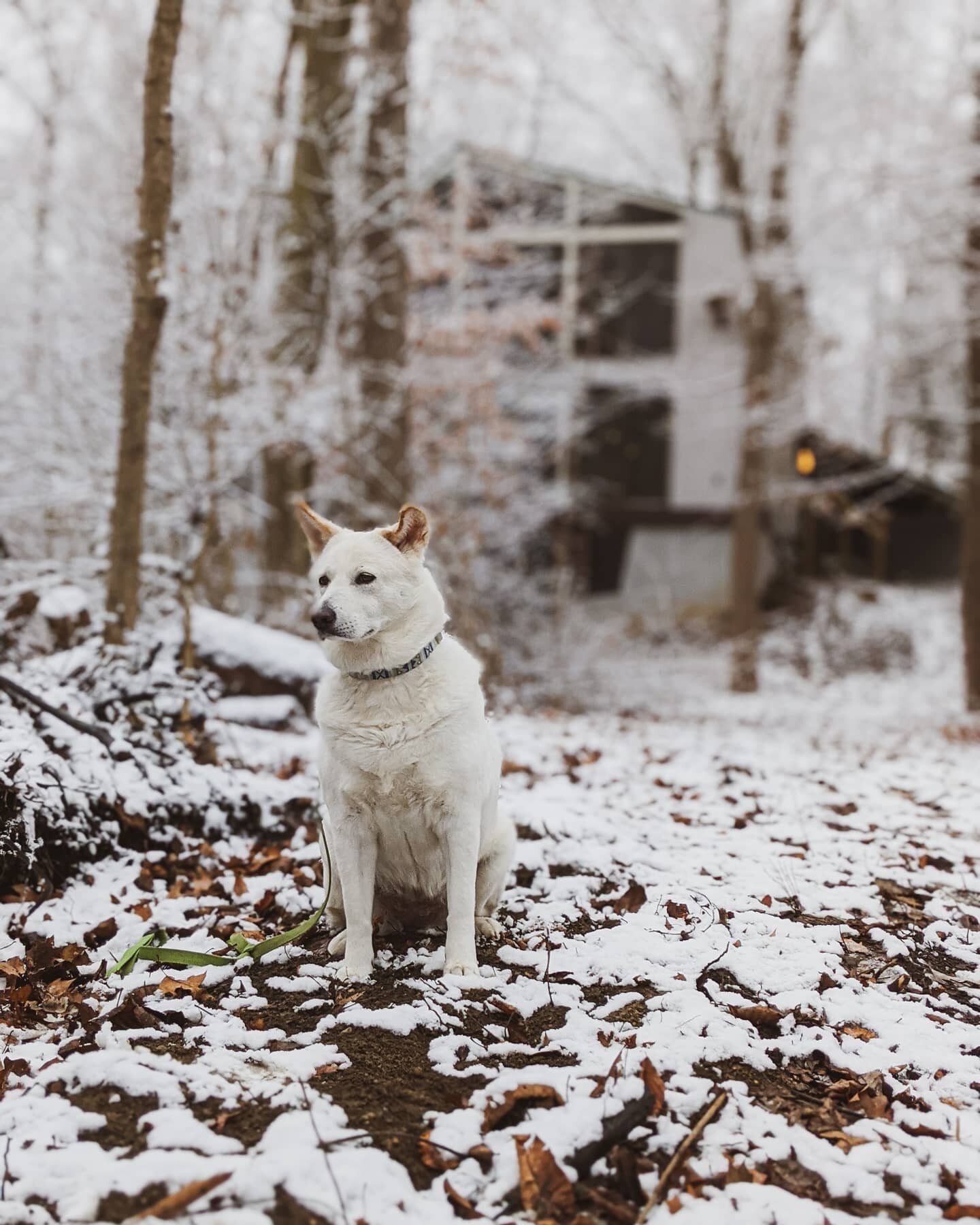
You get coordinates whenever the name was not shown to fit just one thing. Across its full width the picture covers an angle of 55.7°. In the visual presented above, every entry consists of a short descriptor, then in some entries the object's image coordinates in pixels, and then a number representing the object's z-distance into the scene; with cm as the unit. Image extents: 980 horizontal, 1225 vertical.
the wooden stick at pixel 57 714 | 400
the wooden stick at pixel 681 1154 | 226
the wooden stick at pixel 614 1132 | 238
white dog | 327
